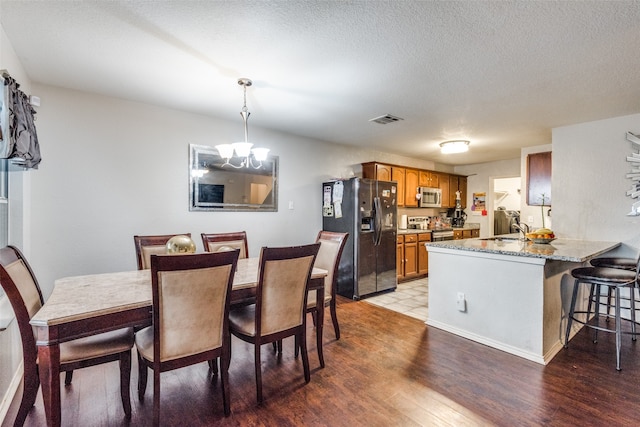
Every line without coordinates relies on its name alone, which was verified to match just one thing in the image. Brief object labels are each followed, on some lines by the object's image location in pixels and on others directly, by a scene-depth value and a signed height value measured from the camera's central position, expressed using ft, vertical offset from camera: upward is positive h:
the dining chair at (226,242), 9.93 -1.05
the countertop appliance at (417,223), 20.22 -0.81
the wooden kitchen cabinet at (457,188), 22.06 +1.63
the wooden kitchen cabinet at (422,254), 18.33 -2.61
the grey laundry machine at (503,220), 21.75 -0.69
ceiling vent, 11.76 +3.55
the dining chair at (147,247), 8.61 -1.05
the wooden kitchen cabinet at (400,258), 16.89 -2.58
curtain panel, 5.88 +1.66
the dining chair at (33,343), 5.05 -2.47
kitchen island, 8.34 -2.44
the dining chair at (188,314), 5.20 -1.86
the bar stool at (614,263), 10.05 -1.75
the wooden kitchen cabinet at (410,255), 17.43 -2.53
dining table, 4.69 -1.66
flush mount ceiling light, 15.39 +3.24
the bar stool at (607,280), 7.98 -1.84
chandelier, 8.49 +1.71
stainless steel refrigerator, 14.16 -0.86
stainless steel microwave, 19.93 +0.87
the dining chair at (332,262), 9.54 -1.65
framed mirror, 11.69 +1.06
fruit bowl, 10.69 -1.02
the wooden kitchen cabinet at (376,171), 17.10 +2.23
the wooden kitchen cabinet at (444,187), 21.26 +1.65
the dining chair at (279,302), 6.48 -2.01
